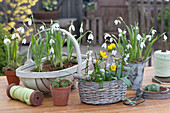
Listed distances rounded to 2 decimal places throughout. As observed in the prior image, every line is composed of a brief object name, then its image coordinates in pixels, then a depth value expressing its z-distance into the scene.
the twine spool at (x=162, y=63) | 1.74
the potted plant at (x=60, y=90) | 1.46
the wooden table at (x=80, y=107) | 1.43
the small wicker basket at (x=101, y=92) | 1.45
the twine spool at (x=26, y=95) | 1.48
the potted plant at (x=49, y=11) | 6.20
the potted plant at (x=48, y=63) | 1.54
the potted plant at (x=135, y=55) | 1.66
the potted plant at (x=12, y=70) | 1.75
